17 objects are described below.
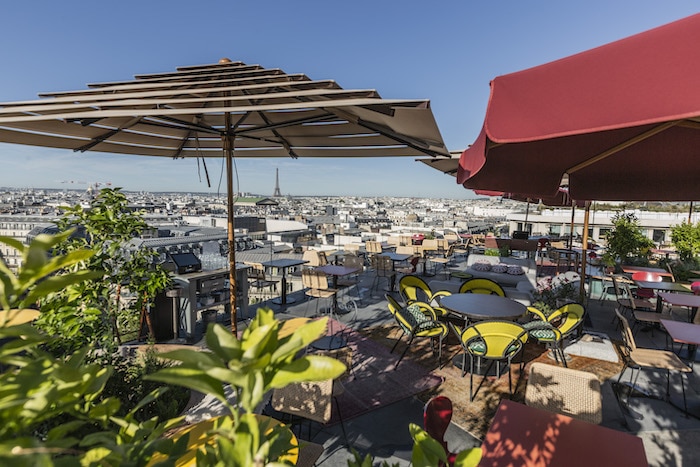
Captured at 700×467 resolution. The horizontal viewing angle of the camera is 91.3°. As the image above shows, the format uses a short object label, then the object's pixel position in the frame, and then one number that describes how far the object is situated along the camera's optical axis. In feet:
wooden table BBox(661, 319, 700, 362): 9.52
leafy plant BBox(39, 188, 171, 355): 6.48
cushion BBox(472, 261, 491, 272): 22.76
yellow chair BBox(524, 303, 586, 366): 12.10
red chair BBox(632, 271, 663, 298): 18.12
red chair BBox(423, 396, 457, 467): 5.72
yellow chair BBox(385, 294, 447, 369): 12.80
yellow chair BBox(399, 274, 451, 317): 17.11
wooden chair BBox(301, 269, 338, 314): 17.90
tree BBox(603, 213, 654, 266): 22.35
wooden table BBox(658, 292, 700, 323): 13.12
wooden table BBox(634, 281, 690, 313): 16.52
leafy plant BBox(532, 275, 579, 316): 14.83
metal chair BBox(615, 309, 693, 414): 10.15
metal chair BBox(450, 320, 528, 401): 10.62
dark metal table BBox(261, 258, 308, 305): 20.26
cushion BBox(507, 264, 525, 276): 21.85
